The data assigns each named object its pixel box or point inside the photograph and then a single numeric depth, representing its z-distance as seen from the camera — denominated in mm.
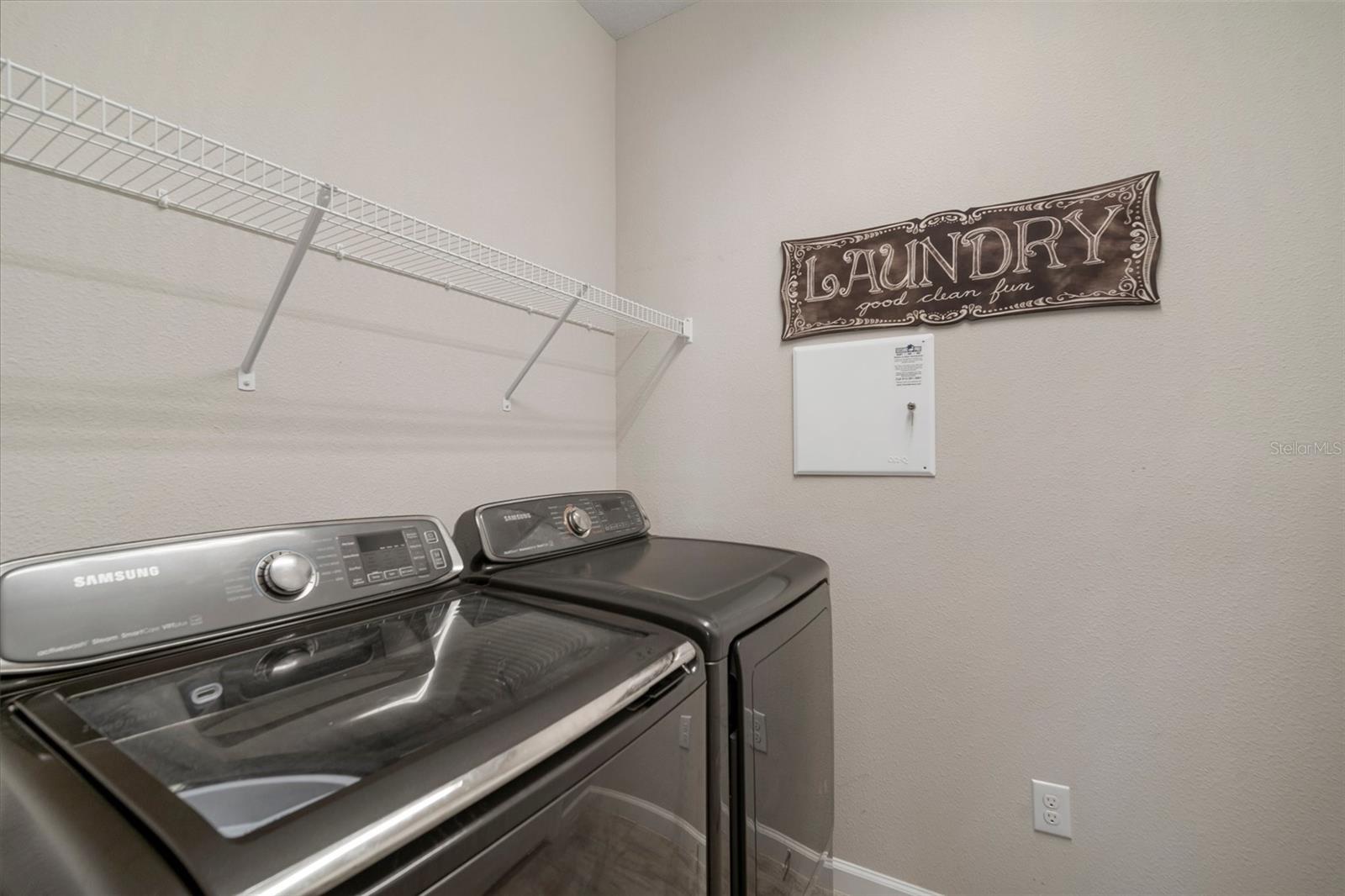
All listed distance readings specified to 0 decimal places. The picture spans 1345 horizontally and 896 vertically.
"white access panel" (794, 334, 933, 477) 1583
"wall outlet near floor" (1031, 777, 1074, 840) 1397
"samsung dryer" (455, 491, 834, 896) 941
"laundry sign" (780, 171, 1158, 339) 1346
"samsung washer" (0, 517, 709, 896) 425
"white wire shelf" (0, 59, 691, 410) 812
